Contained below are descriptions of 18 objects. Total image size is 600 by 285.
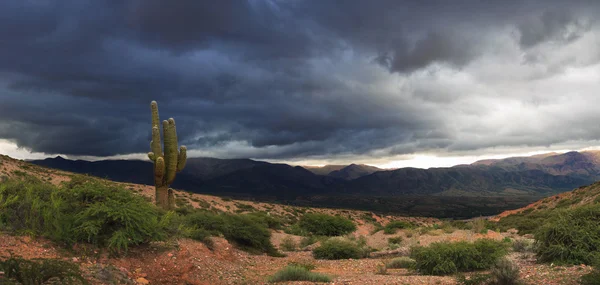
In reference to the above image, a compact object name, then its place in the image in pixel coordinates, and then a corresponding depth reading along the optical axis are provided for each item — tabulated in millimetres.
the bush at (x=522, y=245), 18844
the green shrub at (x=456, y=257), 14654
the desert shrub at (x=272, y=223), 36544
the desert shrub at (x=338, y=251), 21453
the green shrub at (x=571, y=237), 13641
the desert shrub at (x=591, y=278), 10219
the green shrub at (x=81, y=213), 12102
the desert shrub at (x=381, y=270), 15587
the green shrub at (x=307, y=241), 27375
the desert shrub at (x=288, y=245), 25562
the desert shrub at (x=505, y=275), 11023
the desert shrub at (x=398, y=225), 39875
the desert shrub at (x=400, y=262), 16898
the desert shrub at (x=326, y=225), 35312
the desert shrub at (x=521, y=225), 31634
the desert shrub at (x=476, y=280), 11457
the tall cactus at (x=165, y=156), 24047
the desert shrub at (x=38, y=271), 7922
